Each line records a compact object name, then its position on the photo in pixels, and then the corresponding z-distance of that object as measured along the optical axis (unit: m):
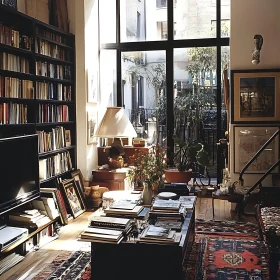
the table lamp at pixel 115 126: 6.00
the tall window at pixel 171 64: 6.71
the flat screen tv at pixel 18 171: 3.93
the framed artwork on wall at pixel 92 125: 6.27
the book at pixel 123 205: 3.59
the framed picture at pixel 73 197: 5.41
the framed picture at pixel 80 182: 5.82
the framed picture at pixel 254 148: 5.81
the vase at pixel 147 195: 3.98
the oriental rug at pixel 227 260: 3.51
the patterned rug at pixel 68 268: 3.51
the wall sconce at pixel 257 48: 5.52
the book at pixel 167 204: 3.55
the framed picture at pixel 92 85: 6.29
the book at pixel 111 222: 3.15
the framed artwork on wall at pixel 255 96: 5.80
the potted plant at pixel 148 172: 3.99
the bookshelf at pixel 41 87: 4.41
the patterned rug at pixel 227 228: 4.66
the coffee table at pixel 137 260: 2.90
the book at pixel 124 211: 3.50
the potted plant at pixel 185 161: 6.29
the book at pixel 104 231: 3.03
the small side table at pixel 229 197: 5.12
